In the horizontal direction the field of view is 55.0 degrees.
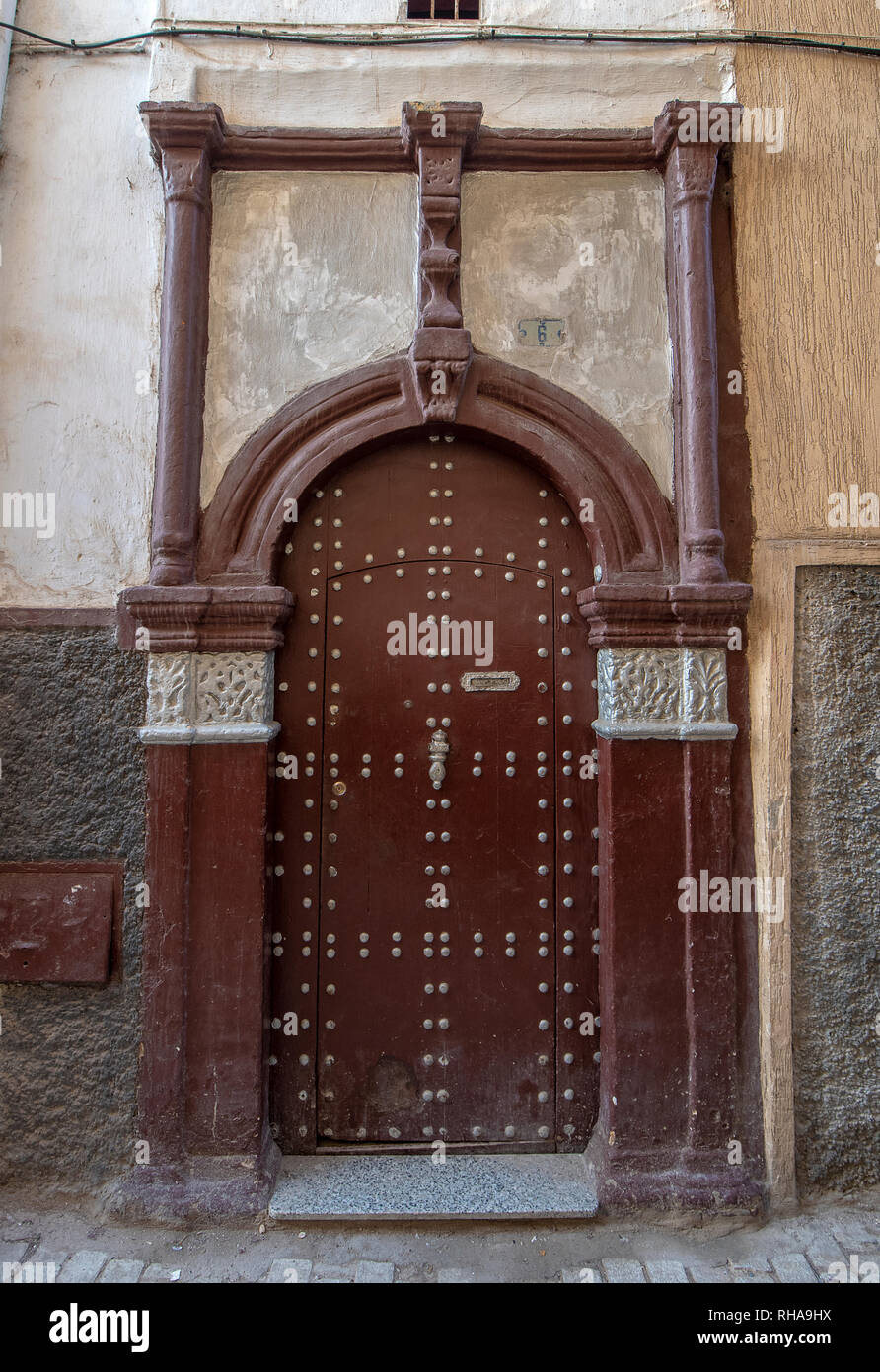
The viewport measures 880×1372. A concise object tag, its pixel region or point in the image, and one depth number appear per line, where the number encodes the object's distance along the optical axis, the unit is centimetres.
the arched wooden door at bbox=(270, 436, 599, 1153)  298
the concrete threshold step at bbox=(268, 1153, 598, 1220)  268
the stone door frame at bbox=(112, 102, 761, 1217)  279
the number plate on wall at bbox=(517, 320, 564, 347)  304
